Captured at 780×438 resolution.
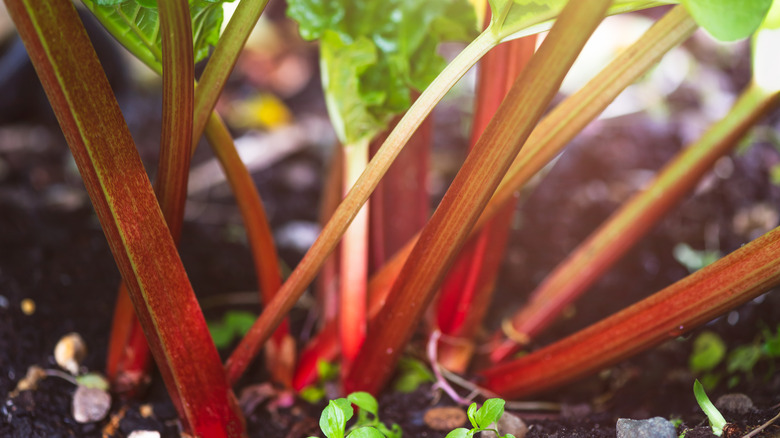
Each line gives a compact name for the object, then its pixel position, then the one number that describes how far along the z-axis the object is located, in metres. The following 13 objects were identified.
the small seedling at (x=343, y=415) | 0.69
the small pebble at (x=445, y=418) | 0.88
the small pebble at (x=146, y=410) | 0.90
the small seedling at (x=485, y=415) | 0.69
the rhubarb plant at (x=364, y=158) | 0.63
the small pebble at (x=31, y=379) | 0.88
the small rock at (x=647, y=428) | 0.73
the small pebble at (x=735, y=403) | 0.80
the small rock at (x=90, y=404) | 0.86
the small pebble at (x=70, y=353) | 0.93
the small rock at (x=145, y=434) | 0.84
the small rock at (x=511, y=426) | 0.82
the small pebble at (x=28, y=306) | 1.01
